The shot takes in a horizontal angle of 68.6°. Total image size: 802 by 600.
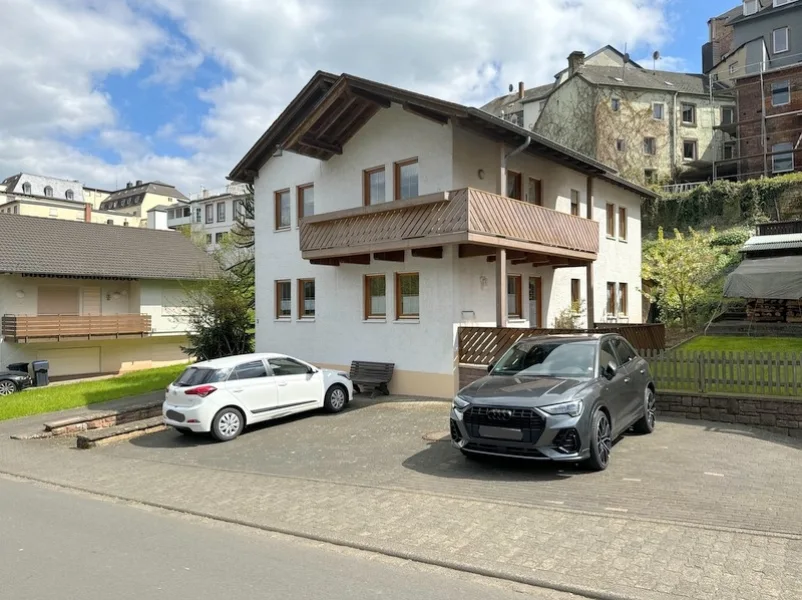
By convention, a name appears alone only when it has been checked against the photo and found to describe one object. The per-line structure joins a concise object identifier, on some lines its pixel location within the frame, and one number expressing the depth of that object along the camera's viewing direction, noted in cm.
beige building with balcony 2622
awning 1969
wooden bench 1538
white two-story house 1401
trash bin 2434
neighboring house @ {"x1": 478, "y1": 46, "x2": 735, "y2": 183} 4550
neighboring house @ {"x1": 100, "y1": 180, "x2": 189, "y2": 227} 9338
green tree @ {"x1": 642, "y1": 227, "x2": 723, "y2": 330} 2236
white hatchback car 1117
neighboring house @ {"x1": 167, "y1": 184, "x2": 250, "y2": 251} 6919
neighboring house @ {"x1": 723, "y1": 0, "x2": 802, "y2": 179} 4238
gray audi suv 730
